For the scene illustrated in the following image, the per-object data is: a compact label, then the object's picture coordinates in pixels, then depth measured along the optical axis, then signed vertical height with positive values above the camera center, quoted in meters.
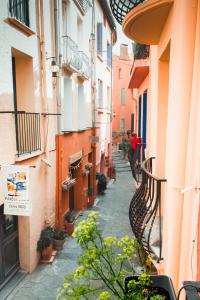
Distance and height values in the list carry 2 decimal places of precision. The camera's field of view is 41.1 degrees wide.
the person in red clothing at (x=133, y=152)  7.55 -0.99
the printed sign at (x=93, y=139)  15.02 -1.02
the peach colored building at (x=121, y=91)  33.50 +3.75
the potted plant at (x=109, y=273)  2.21 -1.32
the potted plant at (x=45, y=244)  8.59 -3.95
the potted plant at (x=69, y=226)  10.78 -4.26
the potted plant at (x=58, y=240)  9.40 -4.18
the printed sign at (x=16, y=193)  6.39 -1.75
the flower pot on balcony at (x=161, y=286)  2.29 -1.44
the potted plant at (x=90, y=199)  14.82 -4.34
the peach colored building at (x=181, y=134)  3.11 -0.16
